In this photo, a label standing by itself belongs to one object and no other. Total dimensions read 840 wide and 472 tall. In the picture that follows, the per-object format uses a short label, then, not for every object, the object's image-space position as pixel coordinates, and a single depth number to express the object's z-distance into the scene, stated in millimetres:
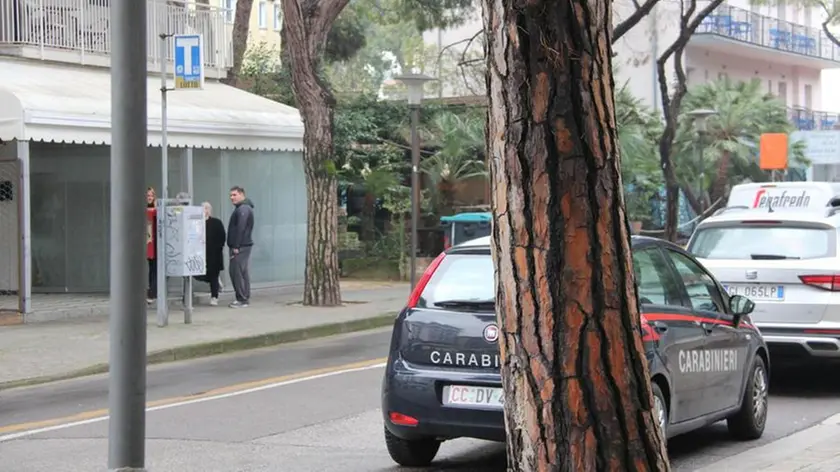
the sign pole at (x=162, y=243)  15773
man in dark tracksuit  19109
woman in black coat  19188
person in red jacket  18359
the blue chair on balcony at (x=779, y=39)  42656
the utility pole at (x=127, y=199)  4969
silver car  10891
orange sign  25016
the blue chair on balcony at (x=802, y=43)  44312
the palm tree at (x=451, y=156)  27453
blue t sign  15633
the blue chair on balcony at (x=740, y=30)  39438
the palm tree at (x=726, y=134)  33531
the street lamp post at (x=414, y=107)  19578
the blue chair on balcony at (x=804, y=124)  44288
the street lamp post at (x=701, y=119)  26820
